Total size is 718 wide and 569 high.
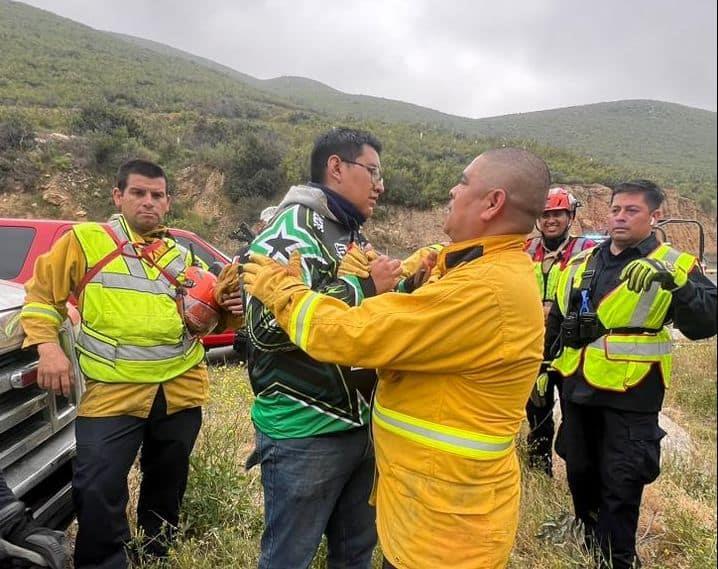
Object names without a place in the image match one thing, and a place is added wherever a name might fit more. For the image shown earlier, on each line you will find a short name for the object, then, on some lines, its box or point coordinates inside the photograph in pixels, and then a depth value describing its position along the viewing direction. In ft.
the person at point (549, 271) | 13.25
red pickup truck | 15.42
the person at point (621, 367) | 8.80
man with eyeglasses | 5.60
